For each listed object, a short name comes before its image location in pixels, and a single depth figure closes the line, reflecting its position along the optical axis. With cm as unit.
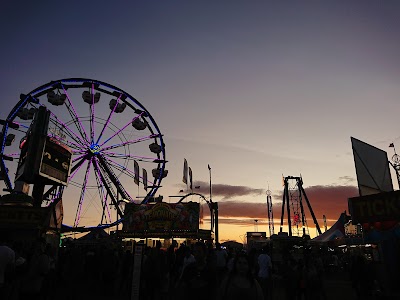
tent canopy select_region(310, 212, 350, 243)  2680
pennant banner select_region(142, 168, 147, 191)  3311
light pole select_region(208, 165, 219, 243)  3602
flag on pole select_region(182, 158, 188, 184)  4069
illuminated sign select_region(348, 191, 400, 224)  1062
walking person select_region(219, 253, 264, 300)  462
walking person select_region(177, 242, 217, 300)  493
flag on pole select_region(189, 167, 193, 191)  4166
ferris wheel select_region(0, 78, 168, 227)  1819
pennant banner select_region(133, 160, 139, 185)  3250
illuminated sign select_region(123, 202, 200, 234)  3119
